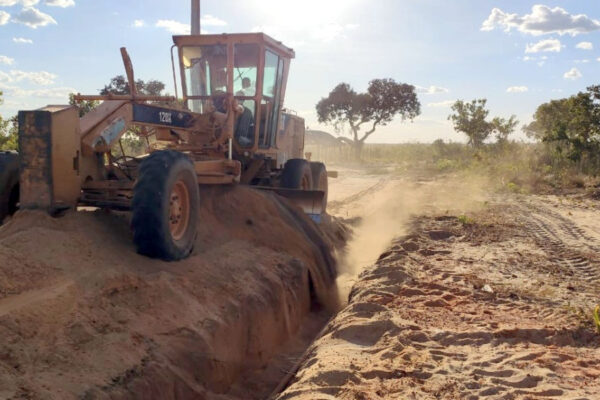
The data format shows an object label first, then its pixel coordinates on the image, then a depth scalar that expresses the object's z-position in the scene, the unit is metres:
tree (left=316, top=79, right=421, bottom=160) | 46.72
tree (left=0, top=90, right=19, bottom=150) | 15.78
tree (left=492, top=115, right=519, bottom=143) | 29.59
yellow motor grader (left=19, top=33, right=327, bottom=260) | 5.25
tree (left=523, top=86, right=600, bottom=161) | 18.36
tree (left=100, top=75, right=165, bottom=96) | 22.84
